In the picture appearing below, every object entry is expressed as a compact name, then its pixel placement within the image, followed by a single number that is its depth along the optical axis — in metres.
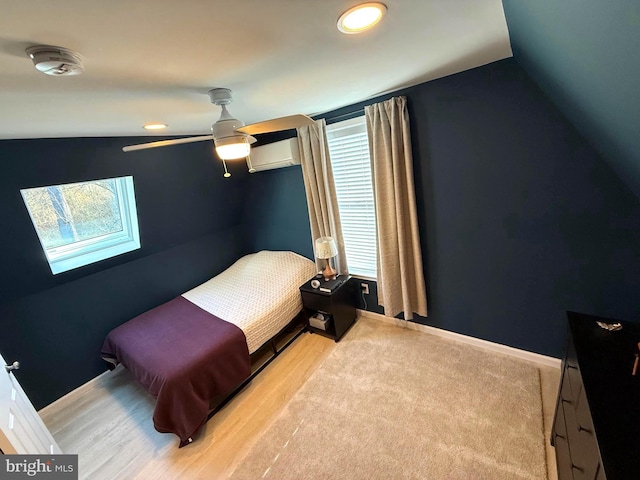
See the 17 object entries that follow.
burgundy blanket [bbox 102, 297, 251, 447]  1.86
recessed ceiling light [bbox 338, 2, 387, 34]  0.87
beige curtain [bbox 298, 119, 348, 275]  2.71
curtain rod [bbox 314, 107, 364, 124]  2.47
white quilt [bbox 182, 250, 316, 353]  2.46
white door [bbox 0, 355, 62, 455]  1.16
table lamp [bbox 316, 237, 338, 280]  2.83
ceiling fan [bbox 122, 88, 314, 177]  1.43
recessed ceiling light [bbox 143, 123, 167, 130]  1.97
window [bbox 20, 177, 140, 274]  2.36
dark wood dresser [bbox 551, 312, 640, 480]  0.87
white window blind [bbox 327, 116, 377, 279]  2.60
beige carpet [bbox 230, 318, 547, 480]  1.61
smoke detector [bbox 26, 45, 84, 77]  0.81
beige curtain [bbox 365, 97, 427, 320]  2.25
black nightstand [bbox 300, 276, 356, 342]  2.71
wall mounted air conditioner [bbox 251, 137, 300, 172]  2.81
